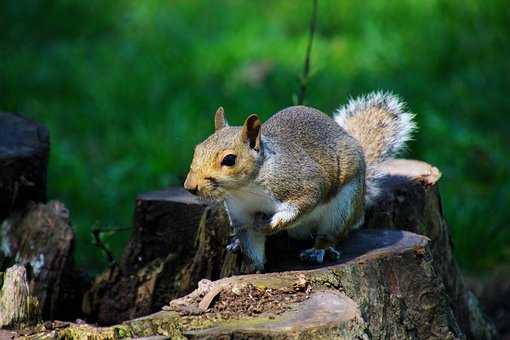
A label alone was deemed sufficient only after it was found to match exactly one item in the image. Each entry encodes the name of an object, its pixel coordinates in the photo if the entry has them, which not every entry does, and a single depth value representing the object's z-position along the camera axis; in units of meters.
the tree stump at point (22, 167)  7.17
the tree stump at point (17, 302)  5.10
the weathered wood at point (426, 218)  7.03
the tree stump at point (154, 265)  6.72
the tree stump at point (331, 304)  4.63
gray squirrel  5.47
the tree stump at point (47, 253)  6.84
